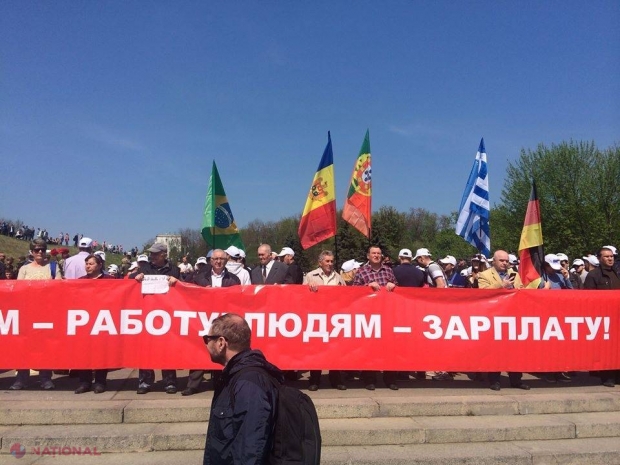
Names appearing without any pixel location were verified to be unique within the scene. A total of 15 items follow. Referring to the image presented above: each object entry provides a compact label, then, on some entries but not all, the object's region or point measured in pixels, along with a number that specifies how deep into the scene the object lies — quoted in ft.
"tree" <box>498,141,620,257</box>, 123.85
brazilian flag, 32.83
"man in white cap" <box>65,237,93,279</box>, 27.96
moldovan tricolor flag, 31.12
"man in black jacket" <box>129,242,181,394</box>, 22.56
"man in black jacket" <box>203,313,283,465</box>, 7.82
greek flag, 31.94
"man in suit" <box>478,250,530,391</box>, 24.25
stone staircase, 17.56
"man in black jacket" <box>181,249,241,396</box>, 24.13
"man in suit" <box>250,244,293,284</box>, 27.55
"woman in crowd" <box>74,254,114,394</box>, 22.29
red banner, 22.33
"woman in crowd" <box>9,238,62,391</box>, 22.88
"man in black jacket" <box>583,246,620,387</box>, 26.16
